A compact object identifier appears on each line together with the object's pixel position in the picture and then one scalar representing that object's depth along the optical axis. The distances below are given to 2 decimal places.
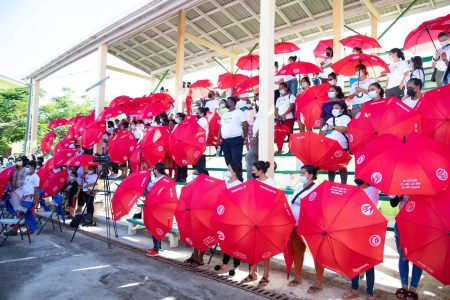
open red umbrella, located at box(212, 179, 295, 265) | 4.54
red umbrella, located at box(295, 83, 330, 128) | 7.69
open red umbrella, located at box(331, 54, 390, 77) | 7.94
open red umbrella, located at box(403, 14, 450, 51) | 7.14
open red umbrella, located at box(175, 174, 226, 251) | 5.48
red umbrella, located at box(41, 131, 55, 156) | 15.98
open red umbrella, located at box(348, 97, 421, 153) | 5.20
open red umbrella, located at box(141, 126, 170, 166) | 8.84
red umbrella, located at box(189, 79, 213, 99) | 12.77
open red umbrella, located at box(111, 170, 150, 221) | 6.87
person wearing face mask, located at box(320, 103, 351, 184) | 6.49
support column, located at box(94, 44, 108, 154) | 13.36
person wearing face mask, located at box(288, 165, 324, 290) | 5.47
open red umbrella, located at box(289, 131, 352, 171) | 5.98
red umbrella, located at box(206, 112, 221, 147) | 10.00
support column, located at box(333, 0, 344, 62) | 9.96
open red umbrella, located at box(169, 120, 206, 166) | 8.30
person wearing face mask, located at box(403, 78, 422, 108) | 6.19
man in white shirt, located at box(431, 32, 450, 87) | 6.55
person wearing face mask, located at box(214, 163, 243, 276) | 6.43
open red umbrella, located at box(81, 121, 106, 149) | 12.06
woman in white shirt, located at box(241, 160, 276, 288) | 5.69
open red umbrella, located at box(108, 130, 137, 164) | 10.51
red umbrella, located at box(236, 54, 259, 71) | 11.65
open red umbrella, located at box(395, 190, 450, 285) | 3.66
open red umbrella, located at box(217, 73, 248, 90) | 11.05
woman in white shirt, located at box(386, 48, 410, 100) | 7.25
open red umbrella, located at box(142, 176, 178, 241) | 6.36
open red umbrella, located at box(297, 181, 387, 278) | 4.06
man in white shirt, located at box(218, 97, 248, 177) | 8.02
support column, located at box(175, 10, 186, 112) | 12.44
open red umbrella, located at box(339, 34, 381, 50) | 8.87
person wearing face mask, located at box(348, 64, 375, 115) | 7.72
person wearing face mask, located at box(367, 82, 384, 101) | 6.73
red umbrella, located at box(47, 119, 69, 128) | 15.91
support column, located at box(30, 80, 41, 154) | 18.34
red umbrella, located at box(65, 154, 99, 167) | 10.20
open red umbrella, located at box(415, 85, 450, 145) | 4.73
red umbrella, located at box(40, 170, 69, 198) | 10.74
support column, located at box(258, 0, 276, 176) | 6.62
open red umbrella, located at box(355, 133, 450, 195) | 3.92
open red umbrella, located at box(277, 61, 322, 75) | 8.42
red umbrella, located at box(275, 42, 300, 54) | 11.10
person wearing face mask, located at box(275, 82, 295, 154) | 8.53
